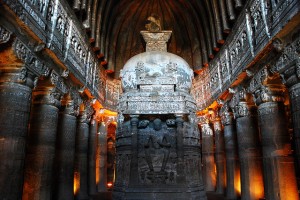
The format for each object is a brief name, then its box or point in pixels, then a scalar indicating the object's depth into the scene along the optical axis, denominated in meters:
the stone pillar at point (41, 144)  8.11
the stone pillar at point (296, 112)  6.89
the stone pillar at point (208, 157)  16.20
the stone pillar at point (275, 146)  8.17
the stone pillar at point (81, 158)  12.45
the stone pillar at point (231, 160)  12.91
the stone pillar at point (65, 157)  10.09
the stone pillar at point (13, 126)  6.24
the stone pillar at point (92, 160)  14.36
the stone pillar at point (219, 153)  14.91
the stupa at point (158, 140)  8.41
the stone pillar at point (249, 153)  10.59
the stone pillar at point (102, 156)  15.64
